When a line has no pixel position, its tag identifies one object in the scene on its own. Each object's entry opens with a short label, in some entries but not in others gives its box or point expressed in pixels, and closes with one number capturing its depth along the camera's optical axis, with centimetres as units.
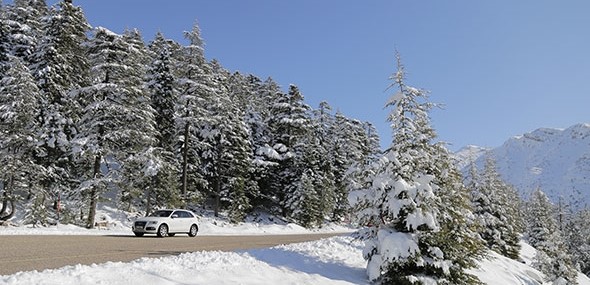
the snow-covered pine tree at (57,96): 3253
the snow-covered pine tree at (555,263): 3138
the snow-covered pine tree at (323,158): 5194
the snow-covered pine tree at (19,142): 2755
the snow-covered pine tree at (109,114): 3066
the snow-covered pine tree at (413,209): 1334
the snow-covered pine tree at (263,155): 4997
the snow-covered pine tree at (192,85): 3653
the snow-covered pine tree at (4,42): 3884
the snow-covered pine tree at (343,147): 6103
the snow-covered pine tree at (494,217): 4041
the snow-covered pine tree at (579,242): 6563
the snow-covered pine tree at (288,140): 5066
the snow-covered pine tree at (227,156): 4469
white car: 2392
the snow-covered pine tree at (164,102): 4138
